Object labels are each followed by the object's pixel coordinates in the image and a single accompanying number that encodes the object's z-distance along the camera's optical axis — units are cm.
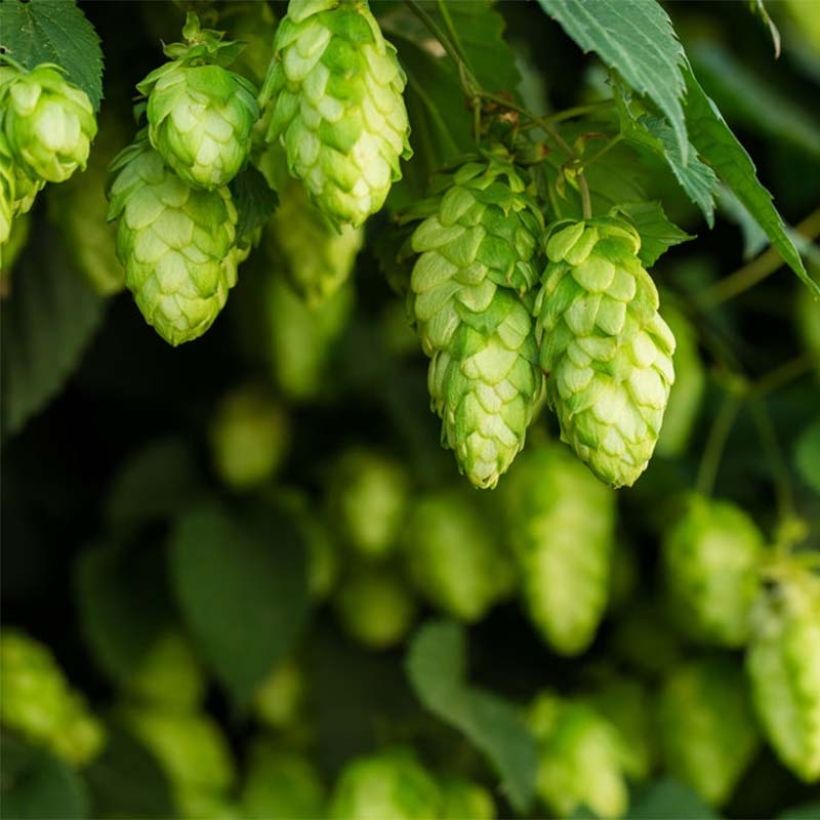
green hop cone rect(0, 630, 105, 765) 63
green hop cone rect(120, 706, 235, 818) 68
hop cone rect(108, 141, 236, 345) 44
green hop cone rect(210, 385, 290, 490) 71
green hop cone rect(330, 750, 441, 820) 61
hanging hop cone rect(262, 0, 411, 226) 42
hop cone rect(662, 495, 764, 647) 63
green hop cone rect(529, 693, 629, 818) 63
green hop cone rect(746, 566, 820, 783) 61
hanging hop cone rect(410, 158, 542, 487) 44
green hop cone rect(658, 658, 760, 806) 65
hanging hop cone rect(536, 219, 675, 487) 44
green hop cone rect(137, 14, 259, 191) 43
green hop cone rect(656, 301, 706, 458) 66
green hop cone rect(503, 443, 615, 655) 62
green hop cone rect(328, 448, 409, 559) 67
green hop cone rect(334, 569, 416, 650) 70
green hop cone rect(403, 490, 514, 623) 65
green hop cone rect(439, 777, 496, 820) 64
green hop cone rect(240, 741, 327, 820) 67
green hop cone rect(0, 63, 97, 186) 42
